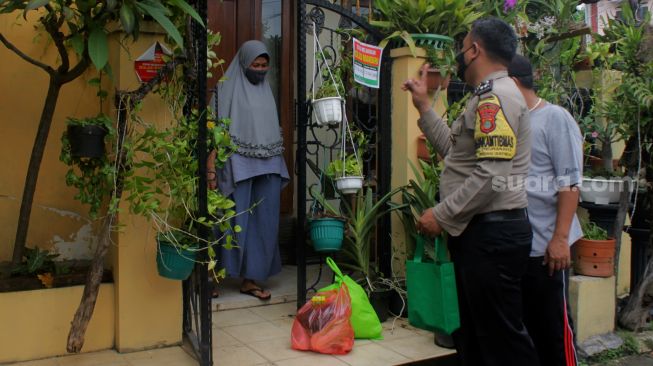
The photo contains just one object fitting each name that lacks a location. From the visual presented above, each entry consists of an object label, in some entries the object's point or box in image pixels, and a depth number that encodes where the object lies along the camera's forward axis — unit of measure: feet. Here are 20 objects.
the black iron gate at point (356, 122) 14.61
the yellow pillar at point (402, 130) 15.87
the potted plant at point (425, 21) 15.26
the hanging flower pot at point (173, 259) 11.21
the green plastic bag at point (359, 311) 13.37
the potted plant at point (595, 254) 15.60
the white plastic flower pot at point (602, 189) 16.44
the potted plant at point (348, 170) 14.92
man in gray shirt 10.36
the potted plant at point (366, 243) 15.01
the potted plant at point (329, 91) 14.39
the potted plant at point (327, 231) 14.33
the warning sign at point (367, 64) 14.97
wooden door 18.52
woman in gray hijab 15.42
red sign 12.03
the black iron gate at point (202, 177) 10.89
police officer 8.92
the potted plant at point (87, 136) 10.55
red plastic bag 12.53
